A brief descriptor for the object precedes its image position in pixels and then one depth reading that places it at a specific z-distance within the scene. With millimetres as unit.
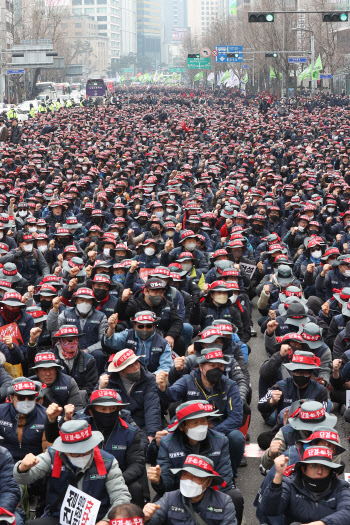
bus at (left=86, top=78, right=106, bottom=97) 71125
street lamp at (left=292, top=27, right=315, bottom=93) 50959
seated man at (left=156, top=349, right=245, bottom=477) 7043
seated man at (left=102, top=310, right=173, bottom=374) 8297
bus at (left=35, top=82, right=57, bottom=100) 81256
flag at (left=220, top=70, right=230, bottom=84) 75375
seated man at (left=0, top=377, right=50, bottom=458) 6758
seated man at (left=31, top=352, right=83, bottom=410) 7348
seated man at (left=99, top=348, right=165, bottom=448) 7219
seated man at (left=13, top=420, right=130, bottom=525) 5777
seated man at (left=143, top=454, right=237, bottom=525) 5336
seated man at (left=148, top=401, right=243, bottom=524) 5996
